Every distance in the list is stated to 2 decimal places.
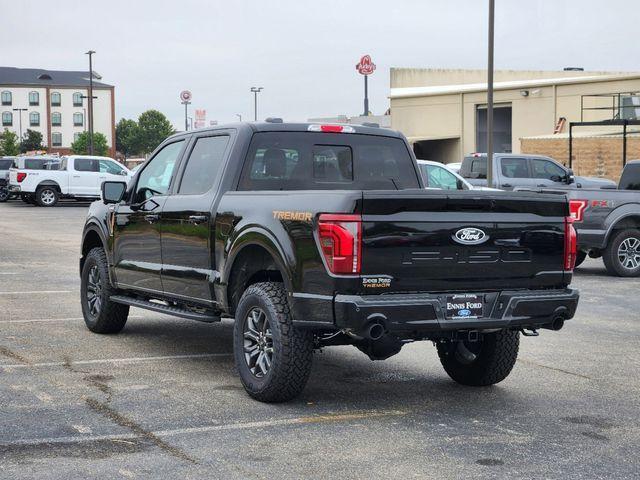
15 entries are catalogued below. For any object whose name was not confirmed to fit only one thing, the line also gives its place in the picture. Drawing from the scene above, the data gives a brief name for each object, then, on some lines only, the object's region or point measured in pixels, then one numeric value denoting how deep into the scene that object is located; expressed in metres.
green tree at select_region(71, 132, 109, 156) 149.50
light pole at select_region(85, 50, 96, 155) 75.75
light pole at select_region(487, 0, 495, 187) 28.55
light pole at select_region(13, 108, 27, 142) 155.73
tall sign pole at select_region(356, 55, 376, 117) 67.81
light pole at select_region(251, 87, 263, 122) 81.25
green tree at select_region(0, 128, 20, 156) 148.25
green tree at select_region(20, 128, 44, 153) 148.01
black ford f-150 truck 6.55
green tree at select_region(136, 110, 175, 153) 195.75
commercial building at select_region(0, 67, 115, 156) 160.25
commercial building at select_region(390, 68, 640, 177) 44.56
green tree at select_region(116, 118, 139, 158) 194.75
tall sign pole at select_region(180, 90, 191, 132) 82.50
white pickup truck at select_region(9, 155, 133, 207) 41.09
